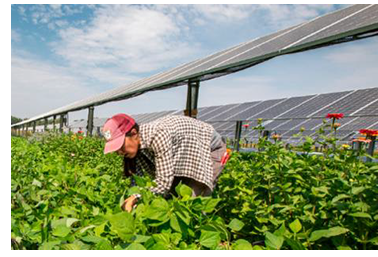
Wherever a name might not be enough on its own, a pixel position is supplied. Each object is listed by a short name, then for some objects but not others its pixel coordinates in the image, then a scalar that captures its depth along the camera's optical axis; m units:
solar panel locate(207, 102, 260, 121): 15.21
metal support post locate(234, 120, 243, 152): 8.91
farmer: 2.52
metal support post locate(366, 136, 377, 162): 5.91
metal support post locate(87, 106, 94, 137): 13.70
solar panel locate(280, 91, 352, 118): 11.57
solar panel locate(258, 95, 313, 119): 12.66
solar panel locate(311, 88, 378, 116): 10.01
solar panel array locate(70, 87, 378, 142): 10.42
